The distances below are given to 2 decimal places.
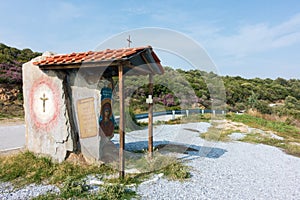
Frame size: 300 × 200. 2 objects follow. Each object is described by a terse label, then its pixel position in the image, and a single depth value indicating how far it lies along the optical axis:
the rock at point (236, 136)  9.88
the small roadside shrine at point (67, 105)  5.09
